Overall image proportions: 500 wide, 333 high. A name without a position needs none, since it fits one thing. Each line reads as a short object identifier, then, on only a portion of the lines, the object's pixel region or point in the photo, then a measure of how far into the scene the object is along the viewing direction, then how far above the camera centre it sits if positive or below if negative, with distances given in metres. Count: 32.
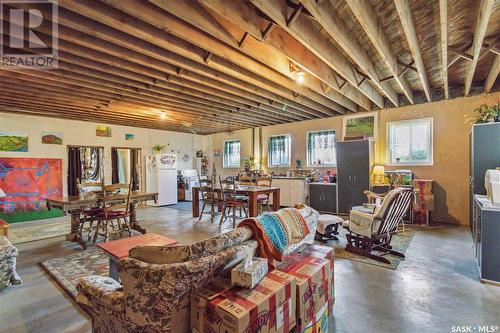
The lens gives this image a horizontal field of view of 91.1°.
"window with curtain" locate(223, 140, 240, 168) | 9.50 +0.47
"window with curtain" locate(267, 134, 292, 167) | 7.99 +0.50
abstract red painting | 6.07 -0.38
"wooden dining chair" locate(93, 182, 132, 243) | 4.11 -0.68
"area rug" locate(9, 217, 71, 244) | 4.55 -1.32
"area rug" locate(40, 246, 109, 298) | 2.77 -1.29
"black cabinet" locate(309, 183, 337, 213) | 6.40 -0.86
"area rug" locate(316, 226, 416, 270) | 3.22 -1.28
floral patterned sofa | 1.20 -0.58
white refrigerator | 8.14 -0.35
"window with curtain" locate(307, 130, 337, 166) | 7.06 +0.49
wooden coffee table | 2.24 -0.80
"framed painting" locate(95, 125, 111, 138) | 7.59 +1.13
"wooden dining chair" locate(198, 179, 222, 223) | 5.57 -0.71
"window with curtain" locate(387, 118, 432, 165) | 5.55 +0.52
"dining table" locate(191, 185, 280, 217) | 4.98 -0.62
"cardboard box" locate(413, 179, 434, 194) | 5.26 -0.46
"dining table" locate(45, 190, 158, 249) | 3.76 -0.60
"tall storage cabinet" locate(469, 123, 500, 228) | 3.66 +0.19
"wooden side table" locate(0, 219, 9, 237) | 3.01 -0.73
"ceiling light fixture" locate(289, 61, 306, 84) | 3.65 +1.40
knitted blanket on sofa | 1.67 -0.49
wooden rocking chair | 3.20 -0.85
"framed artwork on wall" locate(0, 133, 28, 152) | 6.02 +0.64
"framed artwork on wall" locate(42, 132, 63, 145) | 6.63 +0.81
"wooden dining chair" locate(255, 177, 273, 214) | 5.70 -0.48
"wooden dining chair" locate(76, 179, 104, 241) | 4.17 -0.74
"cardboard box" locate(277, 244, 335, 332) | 1.51 -0.77
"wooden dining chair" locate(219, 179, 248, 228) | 5.21 -0.75
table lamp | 5.75 -0.18
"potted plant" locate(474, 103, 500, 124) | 3.74 +0.76
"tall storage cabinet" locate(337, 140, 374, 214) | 5.80 -0.16
